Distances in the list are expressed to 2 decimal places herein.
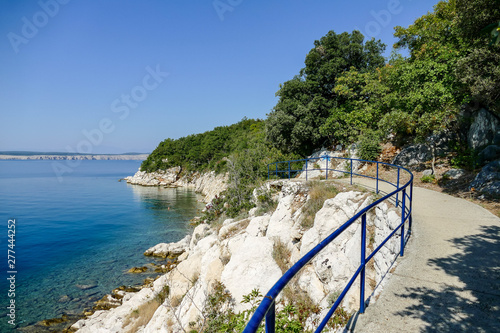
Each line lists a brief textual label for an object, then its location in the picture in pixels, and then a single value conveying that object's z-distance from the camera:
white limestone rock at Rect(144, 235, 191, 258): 18.87
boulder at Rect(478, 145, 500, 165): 12.70
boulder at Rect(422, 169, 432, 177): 13.97
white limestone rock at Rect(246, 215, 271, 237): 12.00
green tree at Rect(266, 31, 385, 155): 22.02
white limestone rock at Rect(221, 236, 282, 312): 8.58
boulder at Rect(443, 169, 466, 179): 12.66
